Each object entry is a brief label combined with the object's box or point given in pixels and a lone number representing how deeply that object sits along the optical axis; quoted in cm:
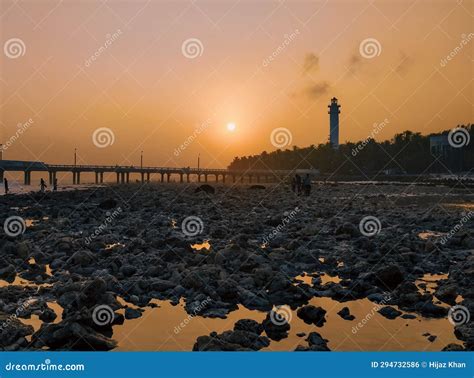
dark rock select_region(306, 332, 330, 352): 604
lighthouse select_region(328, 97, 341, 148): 15750
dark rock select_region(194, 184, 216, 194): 5093
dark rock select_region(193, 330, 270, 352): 591
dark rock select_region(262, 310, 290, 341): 663
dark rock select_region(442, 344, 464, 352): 592
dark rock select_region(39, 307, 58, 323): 715
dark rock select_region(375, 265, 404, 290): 889
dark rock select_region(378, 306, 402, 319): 746
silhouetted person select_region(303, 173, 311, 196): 3731
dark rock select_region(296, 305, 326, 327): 723
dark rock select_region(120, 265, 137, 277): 969
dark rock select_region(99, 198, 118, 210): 2723
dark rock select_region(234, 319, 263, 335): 663
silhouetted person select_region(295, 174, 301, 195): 4053
